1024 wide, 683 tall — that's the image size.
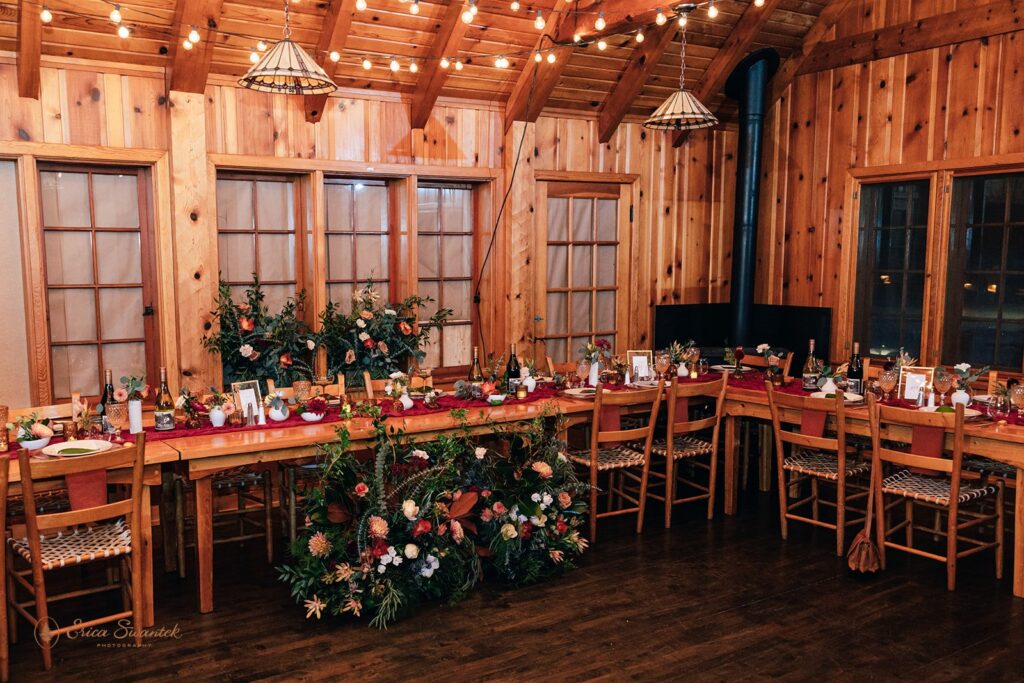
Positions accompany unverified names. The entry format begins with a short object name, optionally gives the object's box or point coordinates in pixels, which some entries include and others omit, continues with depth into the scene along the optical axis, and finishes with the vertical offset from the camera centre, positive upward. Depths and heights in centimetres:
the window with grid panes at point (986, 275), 611 -5
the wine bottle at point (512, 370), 554 -67
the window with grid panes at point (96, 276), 550 -8
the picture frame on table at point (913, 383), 509 -69
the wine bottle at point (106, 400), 420 -69
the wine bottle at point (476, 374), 551 -72
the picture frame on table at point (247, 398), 445 -69
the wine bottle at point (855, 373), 530 -66
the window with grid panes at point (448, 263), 688 +2
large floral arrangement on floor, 398 -126
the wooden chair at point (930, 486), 434 -117
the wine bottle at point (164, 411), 427 -74
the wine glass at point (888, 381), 514 -68
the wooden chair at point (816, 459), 479 -116
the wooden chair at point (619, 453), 502 -114
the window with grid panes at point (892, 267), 674 +1
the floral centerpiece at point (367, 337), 623 -53
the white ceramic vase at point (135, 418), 414 -75
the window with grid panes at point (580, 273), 733 -6
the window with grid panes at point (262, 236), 609 +21
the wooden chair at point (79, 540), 339 -119
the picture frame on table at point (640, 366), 590 -69
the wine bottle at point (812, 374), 549 -68
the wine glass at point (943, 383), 495 -67
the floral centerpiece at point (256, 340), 581 -52
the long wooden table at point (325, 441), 398 -86
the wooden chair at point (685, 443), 534 -114
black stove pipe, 726 +81
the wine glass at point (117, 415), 415 -73
